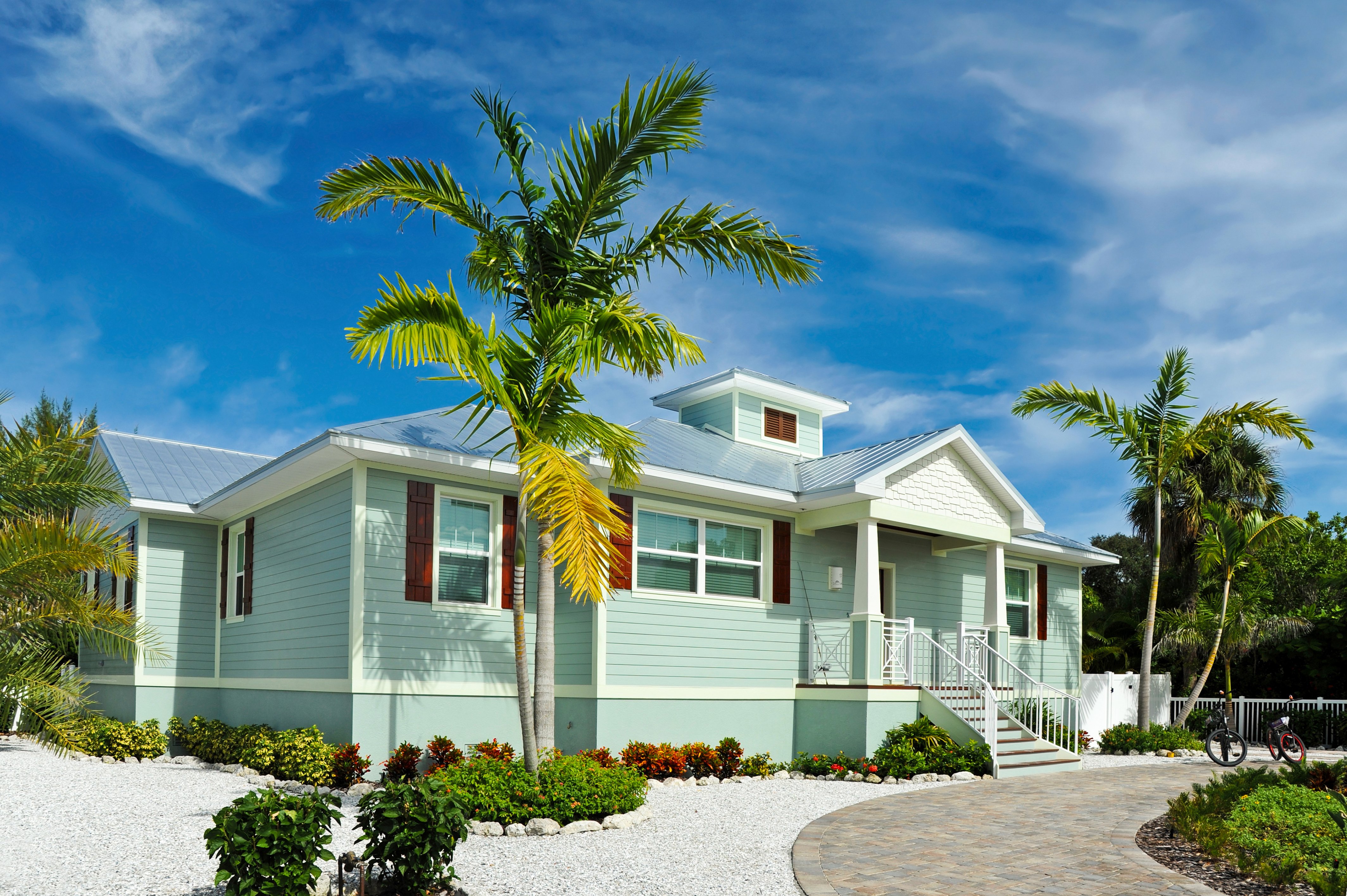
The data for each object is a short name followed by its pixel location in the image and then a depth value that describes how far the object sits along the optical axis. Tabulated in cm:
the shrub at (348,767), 1153
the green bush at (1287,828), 688
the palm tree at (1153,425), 1850
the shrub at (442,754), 1196
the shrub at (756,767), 1390
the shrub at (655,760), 1280
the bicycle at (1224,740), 1509
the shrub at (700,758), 1333
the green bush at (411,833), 614
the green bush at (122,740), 1477
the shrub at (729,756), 1367
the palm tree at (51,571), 1036
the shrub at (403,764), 1158
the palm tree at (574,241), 1012
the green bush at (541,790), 909
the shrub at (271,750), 1184
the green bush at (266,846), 551
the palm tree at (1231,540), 1948
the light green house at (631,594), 1268
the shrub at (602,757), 1155
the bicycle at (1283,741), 1429
